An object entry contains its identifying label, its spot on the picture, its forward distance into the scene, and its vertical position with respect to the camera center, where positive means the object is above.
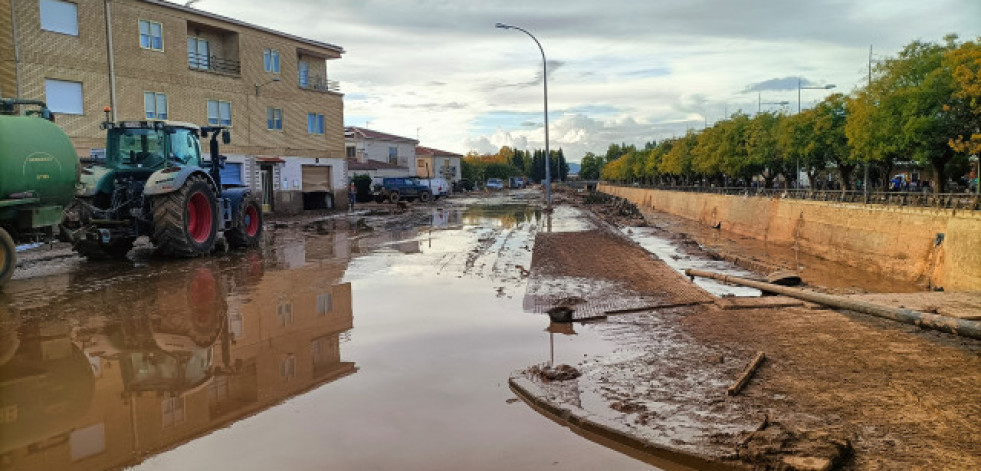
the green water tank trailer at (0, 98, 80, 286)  11.62 +0.37
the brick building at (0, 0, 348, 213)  25.55 +5.37
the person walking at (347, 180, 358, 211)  45.28 -0.19
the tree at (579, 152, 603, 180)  195.95 +5.62
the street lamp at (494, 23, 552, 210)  38.38 +1.41
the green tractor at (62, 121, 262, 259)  14.51 -0.05
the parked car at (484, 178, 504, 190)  106.75 +0.68
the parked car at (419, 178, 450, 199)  59.19 +0.32
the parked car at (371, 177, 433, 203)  54.66 +0.00
